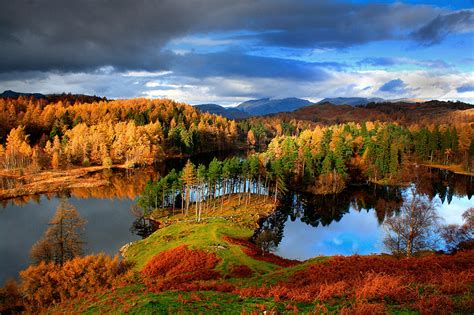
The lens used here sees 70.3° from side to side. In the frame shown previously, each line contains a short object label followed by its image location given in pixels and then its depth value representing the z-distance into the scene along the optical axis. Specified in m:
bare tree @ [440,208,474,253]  50.97
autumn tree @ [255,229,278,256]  61.50
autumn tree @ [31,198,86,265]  42.86
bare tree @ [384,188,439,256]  46.50
